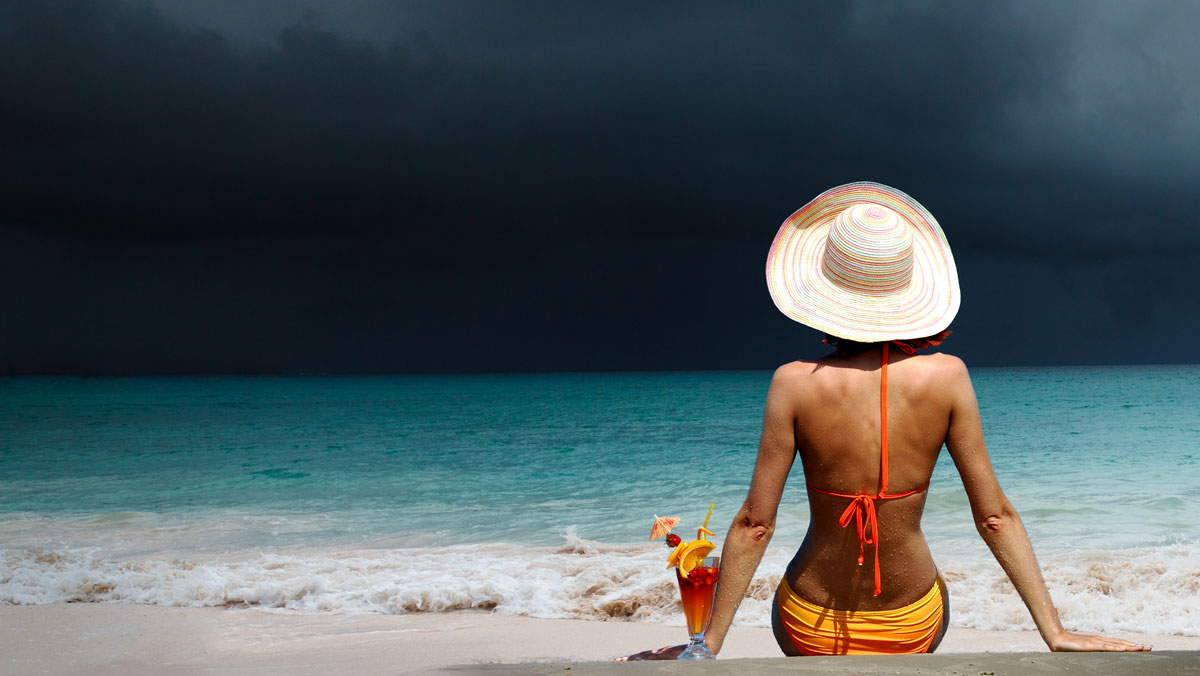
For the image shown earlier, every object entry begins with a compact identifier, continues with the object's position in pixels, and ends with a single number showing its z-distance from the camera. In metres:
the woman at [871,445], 2.07
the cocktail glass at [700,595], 2.22
